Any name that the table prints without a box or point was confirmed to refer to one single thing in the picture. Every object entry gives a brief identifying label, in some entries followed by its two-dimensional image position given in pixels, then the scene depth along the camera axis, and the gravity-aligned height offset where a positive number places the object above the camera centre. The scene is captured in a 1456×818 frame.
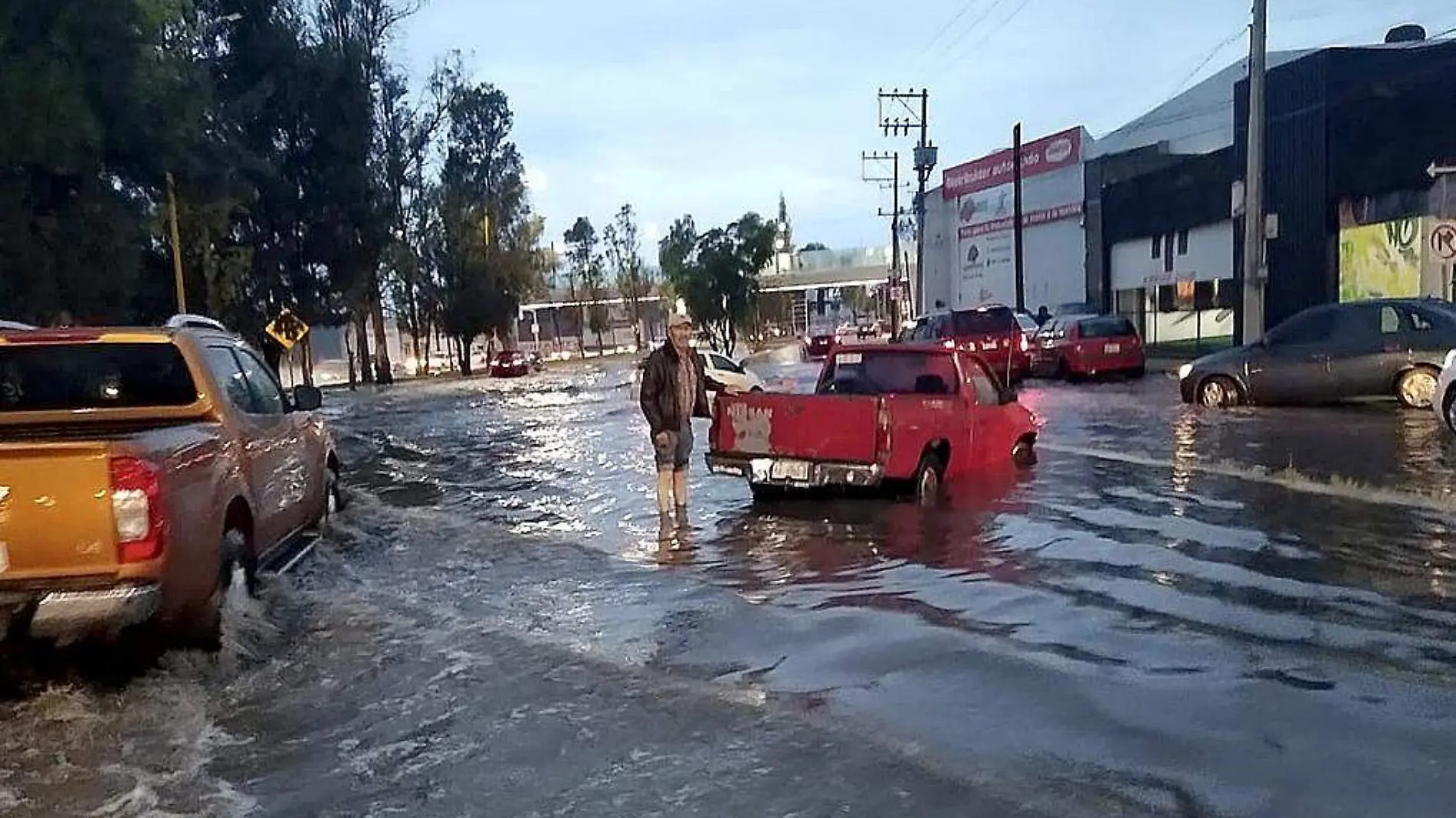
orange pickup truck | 6.51 -0.84
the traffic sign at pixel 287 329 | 36.34 -0.48
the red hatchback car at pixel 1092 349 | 32.00 -1.75
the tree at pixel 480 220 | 73.25 +4.33
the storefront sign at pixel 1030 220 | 57.91 +2.55
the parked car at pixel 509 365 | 66.44 -3.07
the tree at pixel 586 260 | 105.19 +2.82
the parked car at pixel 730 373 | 29.84 -1.79
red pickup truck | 12.48 -1.30
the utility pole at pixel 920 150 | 61.59 +5.78
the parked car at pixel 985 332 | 31.77 -1.22
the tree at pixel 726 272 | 80.31 +1.06
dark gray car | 19.78 -1.36
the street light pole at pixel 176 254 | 29.53 +1.39
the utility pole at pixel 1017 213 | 50.62 +2.33
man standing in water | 12.07 -0.85
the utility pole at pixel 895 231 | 66.19 +2.75
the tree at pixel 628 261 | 105.00 +2.52
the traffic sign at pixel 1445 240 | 18.44 +0.21
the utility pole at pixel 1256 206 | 27.34 +1.16
